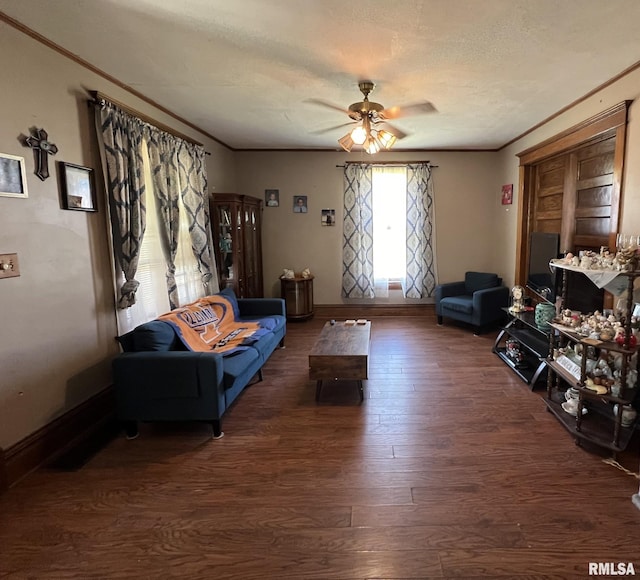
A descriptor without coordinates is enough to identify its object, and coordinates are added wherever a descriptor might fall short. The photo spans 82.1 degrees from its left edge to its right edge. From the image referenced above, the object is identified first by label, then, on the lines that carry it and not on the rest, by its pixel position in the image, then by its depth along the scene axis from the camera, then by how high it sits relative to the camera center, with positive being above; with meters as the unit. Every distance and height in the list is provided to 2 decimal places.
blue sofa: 2.45 -0.97
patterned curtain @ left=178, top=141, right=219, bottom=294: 3.93 +0.39
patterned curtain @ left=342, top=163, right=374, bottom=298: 5.66 +0.03
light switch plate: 2.04 -0.13
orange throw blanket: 3.08 -0.83
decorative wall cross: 2.23 +0.57
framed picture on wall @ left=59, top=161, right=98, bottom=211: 2.44 +0.37
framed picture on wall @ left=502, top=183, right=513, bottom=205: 5.15 +0.55
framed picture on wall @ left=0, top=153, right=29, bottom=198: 2.05 +0.38
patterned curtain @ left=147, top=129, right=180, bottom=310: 3.36 +0.47
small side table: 5.52 -0.88
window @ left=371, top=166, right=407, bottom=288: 5.71 +0.19
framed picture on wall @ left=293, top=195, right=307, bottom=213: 5.76 +0.52
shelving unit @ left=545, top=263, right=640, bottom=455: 2.24 -1.08
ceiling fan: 3.12 +1.08
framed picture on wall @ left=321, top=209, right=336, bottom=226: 5.78 +0.30
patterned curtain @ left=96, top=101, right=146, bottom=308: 2.72 +0.42
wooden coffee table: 3.01 -1.03
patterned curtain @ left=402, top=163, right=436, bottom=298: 5.62 +0.01
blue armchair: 4.81 -0.92
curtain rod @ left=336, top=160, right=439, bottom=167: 5.62 +1.11
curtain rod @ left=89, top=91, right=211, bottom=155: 2.67 +1.07
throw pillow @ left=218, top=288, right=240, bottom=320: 4.19 -0.69
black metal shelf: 3.26 -1.08
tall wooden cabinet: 4.62 -0.01
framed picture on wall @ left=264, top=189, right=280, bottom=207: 5.76 +0.63
